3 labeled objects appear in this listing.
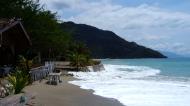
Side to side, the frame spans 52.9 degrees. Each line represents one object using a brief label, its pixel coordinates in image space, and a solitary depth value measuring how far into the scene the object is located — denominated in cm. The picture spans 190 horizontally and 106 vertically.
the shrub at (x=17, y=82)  628
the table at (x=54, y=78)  1047
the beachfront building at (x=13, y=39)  978
